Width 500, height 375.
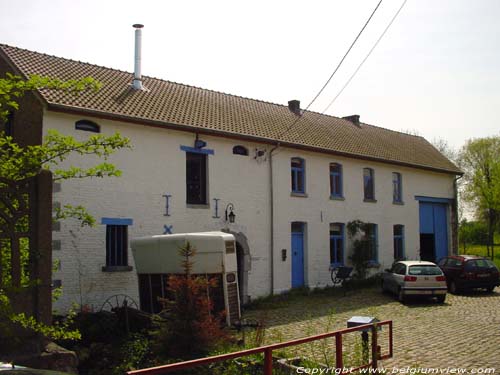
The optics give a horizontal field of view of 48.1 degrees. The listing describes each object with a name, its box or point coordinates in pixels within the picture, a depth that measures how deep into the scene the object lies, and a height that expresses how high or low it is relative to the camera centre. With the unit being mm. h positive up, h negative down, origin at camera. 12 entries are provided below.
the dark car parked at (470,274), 20953 -1844
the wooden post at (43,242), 8688 -209
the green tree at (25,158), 7230 +943
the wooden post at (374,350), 8406 -1880
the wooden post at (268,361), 6148 -1482
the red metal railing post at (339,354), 7465 -1722
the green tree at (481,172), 42625 +4133
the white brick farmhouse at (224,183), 15664 +1613
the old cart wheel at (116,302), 15758 -2106
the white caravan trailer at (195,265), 13055 -910
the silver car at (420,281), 18453 -1851
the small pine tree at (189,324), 9391 -1629
